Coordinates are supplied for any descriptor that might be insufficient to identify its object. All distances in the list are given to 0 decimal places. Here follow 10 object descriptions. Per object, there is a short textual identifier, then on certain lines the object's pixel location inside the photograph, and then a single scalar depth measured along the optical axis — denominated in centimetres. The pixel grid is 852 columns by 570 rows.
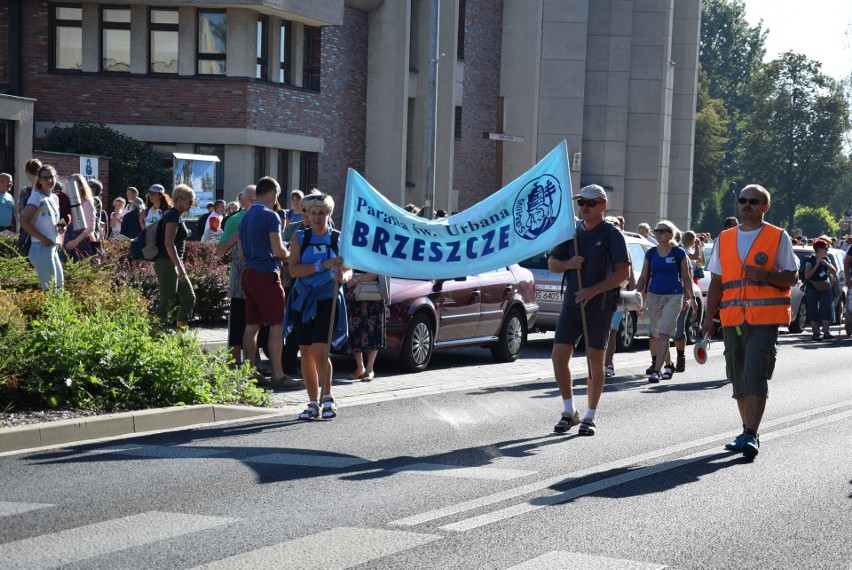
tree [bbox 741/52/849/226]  10044
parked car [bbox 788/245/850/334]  2734
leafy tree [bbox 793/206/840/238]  10850
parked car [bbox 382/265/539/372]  1512
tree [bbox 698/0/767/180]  12294
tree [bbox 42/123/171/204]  3028
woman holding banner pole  1103
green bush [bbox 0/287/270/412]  1040
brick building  3225
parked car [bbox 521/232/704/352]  1928
